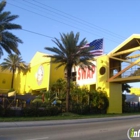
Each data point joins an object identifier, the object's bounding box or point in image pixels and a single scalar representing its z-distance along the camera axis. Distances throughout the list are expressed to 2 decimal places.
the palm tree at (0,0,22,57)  25.40
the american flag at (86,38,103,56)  36.34
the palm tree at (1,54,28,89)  51.84
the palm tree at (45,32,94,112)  28.39
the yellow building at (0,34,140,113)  32.02
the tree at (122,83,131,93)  40.59
